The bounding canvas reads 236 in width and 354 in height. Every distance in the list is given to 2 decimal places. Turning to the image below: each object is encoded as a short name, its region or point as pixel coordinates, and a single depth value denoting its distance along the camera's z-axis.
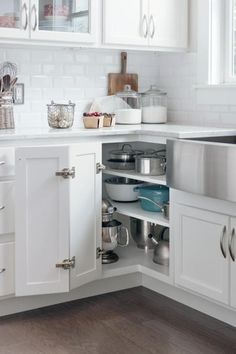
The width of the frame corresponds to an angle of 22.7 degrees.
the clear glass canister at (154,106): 3.82
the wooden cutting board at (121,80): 3.81
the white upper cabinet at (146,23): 3.41
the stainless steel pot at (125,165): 3.51
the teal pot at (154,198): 3.32
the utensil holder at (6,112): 3.14
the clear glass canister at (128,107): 3.68
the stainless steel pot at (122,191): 3.51
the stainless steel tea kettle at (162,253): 3.30
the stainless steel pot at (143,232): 3.63
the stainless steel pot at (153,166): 3.29
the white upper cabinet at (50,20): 3.05
